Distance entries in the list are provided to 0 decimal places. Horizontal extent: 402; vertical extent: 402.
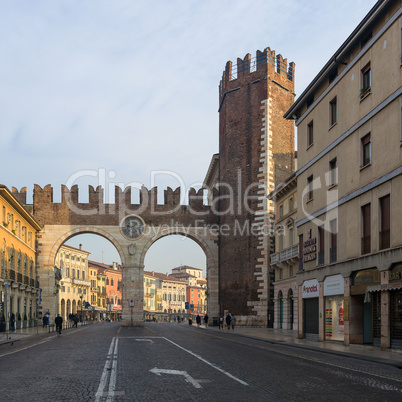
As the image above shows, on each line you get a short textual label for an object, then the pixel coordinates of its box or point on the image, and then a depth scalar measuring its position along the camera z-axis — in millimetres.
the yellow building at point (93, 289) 113675
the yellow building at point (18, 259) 40812
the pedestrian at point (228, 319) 44425
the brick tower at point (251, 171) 48188
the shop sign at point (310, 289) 28969
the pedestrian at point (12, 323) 40594
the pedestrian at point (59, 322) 35625
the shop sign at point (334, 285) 25578
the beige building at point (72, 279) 99188
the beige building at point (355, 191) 21469
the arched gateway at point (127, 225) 52000
